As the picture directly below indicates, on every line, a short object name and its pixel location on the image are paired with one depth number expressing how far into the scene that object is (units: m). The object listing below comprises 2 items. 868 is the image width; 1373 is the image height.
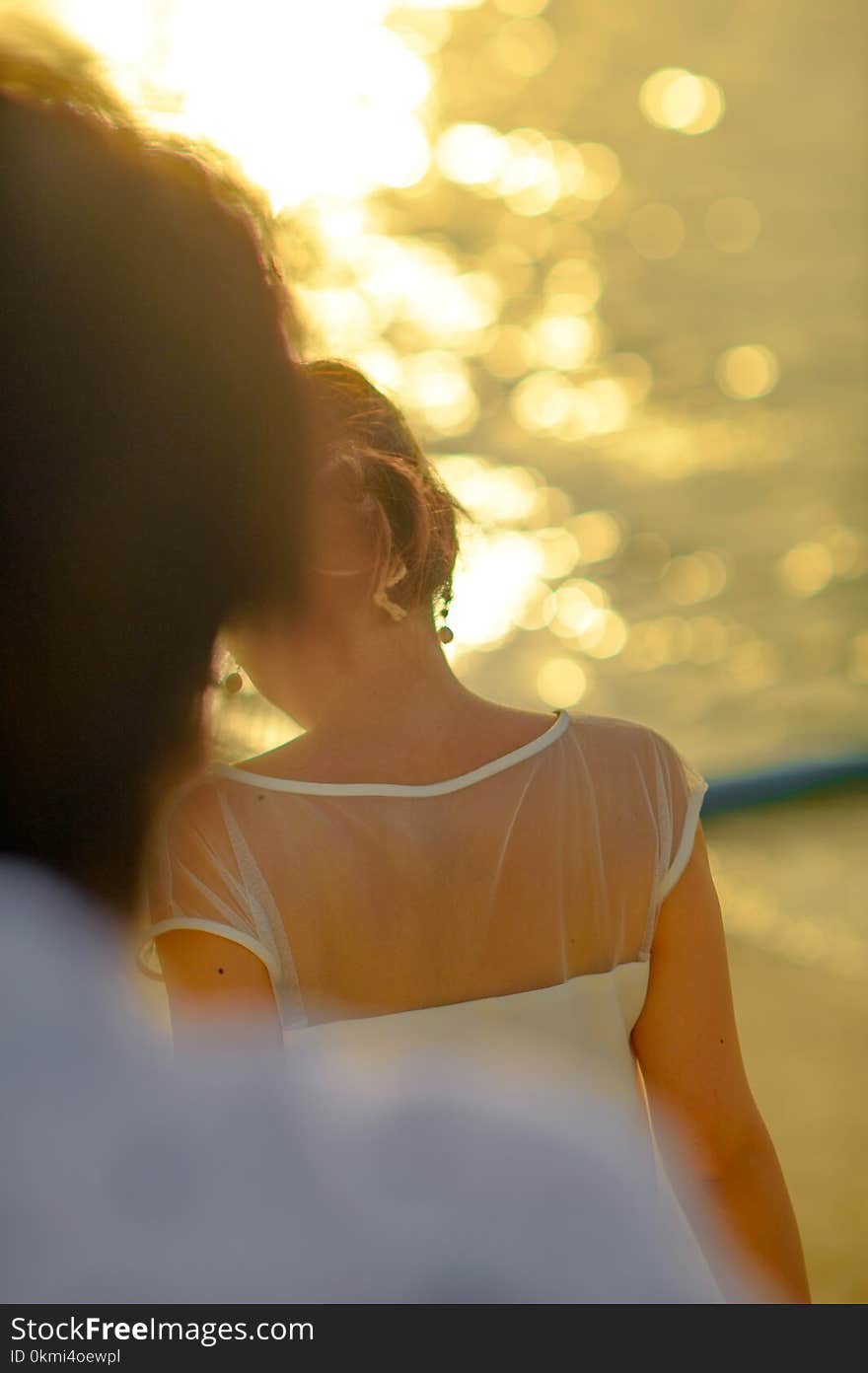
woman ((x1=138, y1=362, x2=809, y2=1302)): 3.09
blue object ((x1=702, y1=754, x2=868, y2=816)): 9.05
